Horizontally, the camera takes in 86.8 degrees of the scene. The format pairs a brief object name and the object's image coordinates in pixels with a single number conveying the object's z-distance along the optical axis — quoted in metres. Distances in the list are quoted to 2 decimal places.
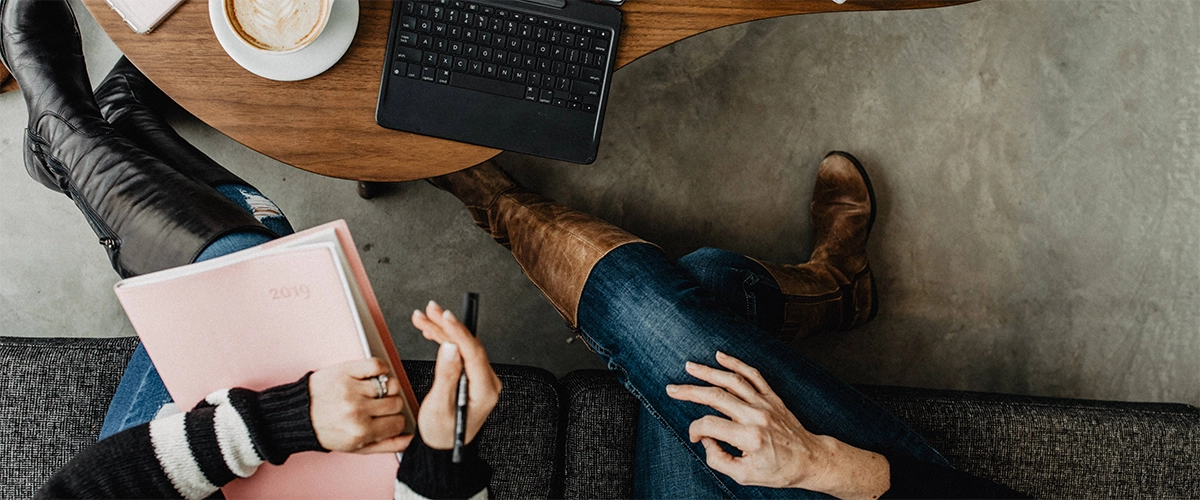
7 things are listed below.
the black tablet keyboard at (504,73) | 0.92
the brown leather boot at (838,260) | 1.45
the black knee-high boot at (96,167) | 1.05
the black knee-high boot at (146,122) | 1.23
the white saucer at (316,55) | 0.89
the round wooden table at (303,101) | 0.89
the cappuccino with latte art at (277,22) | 0.87
